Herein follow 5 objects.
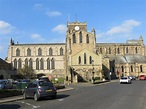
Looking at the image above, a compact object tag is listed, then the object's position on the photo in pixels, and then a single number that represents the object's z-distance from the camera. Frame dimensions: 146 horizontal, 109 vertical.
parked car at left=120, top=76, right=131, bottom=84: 52.44
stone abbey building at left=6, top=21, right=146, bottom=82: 80.88
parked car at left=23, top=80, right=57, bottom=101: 21.03
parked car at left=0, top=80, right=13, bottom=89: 36.18
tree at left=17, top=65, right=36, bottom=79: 87.87
